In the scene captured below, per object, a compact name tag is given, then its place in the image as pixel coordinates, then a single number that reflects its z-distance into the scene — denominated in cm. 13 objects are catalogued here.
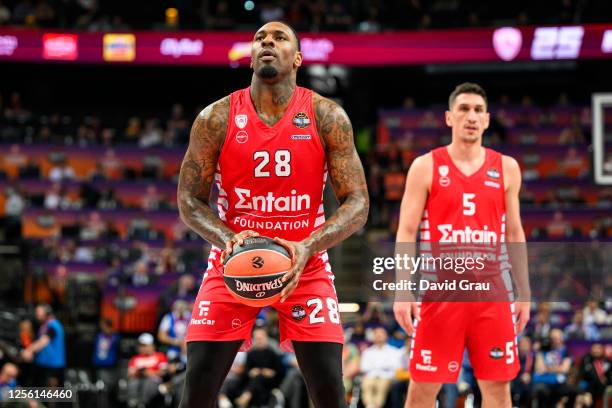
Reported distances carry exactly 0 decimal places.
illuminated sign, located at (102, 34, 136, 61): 2073
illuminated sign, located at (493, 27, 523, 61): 1967
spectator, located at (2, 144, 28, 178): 2039
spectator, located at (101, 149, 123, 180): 2034
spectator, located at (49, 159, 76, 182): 2006
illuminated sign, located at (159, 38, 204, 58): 2080
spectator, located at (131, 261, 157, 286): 1627
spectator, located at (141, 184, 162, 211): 1914
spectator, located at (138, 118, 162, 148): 2120
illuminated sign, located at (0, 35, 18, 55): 2059
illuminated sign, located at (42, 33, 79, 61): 2077
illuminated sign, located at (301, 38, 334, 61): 2028
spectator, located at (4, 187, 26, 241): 1891
